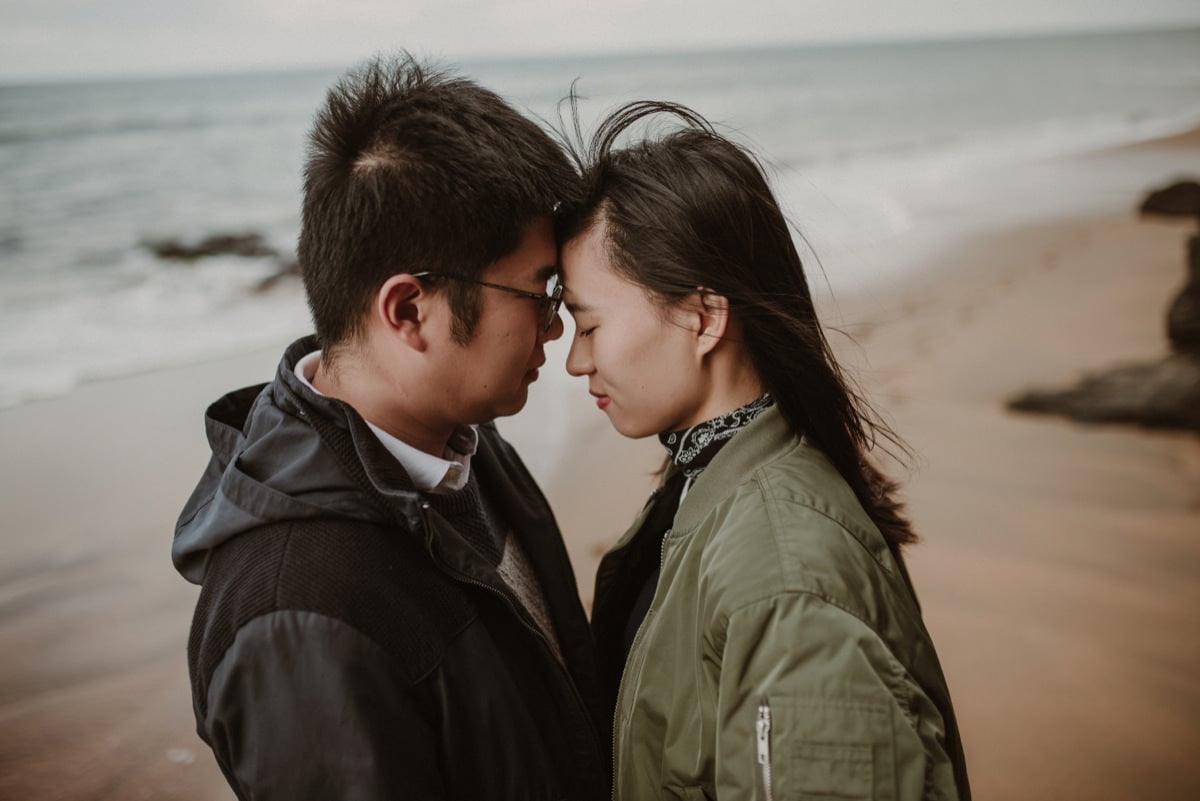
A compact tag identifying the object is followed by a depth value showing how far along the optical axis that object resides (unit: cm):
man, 142
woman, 141
